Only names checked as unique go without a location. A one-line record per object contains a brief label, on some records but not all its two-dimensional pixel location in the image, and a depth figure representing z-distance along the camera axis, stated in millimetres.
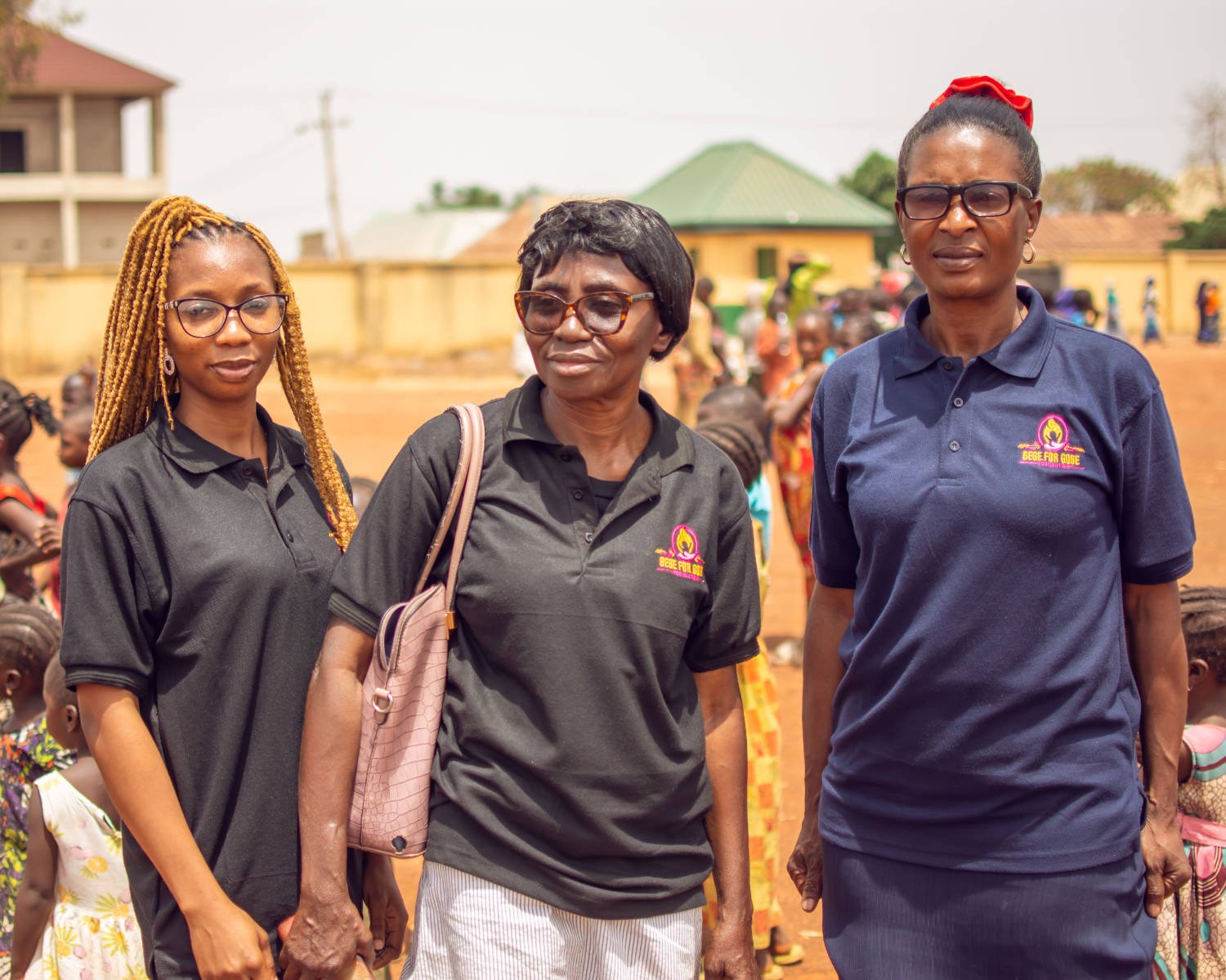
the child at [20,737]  3553
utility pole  46312
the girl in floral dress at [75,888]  3225
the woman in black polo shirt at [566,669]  2338
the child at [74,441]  5652
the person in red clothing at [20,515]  5219
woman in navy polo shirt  2359
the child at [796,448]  7234
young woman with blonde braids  2363
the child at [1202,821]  3191
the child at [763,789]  4062
